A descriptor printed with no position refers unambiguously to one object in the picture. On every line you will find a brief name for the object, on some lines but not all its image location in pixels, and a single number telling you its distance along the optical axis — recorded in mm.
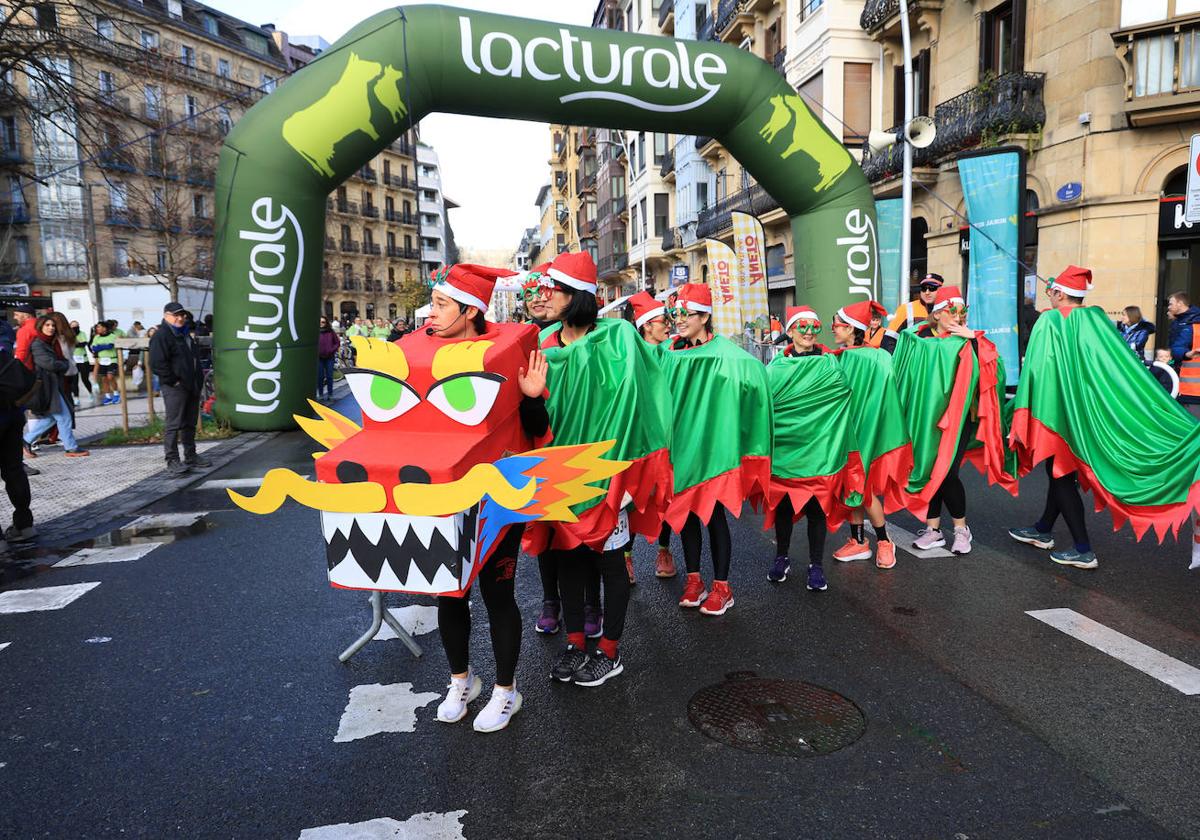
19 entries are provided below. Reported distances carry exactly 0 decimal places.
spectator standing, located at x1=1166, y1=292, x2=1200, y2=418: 9688
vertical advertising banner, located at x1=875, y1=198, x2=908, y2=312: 14188
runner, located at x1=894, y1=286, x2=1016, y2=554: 5406
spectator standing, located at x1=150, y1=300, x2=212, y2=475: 8445
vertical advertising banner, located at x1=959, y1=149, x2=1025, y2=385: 11088
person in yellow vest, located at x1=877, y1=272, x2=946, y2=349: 7360
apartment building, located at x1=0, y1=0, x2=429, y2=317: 11406
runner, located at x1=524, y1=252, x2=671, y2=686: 3400
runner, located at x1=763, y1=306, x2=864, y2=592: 4781
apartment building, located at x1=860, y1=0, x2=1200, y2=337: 13727
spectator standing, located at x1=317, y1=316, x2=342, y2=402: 16391
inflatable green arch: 9883
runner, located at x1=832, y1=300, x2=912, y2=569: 5082
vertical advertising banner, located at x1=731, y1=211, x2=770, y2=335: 16312
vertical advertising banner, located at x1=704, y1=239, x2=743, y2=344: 16562
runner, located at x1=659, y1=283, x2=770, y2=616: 4289
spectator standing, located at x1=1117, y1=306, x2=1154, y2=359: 9797
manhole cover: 3078
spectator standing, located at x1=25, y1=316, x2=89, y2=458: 9578
